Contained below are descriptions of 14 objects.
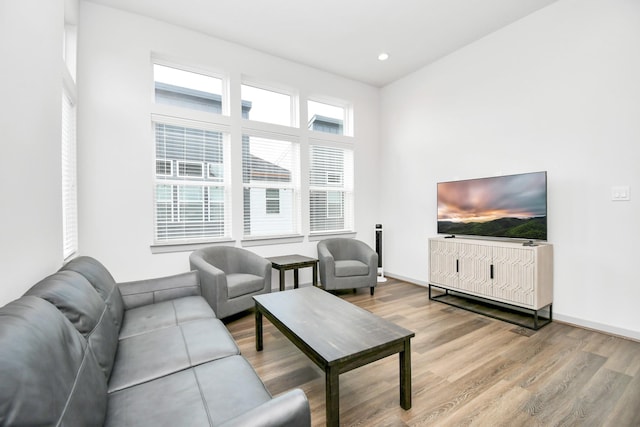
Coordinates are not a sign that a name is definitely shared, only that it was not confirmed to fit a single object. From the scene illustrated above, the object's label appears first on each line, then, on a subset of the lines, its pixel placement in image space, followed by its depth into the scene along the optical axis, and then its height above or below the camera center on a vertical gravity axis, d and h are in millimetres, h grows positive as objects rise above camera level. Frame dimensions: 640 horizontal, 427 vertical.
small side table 3680 -676
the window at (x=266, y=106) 4102 +1595
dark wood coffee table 1511 -768
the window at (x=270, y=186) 4039 +390
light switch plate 2658 +135
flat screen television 3076 +30
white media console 2926 -711
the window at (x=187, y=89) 3535 +1608
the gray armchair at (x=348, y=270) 3928 -818
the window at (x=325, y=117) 4695 +1605
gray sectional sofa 787 -677
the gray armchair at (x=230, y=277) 2865 -728
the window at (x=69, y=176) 2631 +377
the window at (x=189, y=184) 3482 +374
